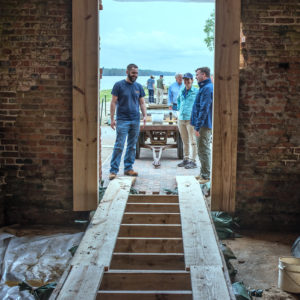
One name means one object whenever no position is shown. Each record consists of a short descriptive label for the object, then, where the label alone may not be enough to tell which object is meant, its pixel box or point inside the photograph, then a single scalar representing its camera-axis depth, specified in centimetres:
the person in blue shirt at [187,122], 856
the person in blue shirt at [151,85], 2347
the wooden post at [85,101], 540
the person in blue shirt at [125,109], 744
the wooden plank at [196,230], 391
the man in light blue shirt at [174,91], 1137
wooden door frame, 539
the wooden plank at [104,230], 391
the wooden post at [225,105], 538
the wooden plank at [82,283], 322
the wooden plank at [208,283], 323
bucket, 426
